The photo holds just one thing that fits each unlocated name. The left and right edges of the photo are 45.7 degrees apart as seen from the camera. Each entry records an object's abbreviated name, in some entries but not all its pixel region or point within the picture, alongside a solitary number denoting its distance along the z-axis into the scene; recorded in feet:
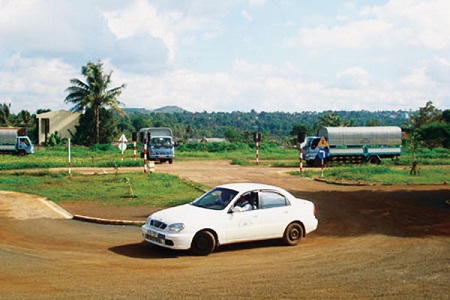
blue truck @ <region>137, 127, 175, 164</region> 139.23
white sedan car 36.81
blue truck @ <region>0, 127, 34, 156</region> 164.45
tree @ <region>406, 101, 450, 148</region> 208.44
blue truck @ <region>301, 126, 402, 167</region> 132.57
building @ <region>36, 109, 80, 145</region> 232.94
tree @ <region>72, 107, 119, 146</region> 223.30
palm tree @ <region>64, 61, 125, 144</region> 215.41
